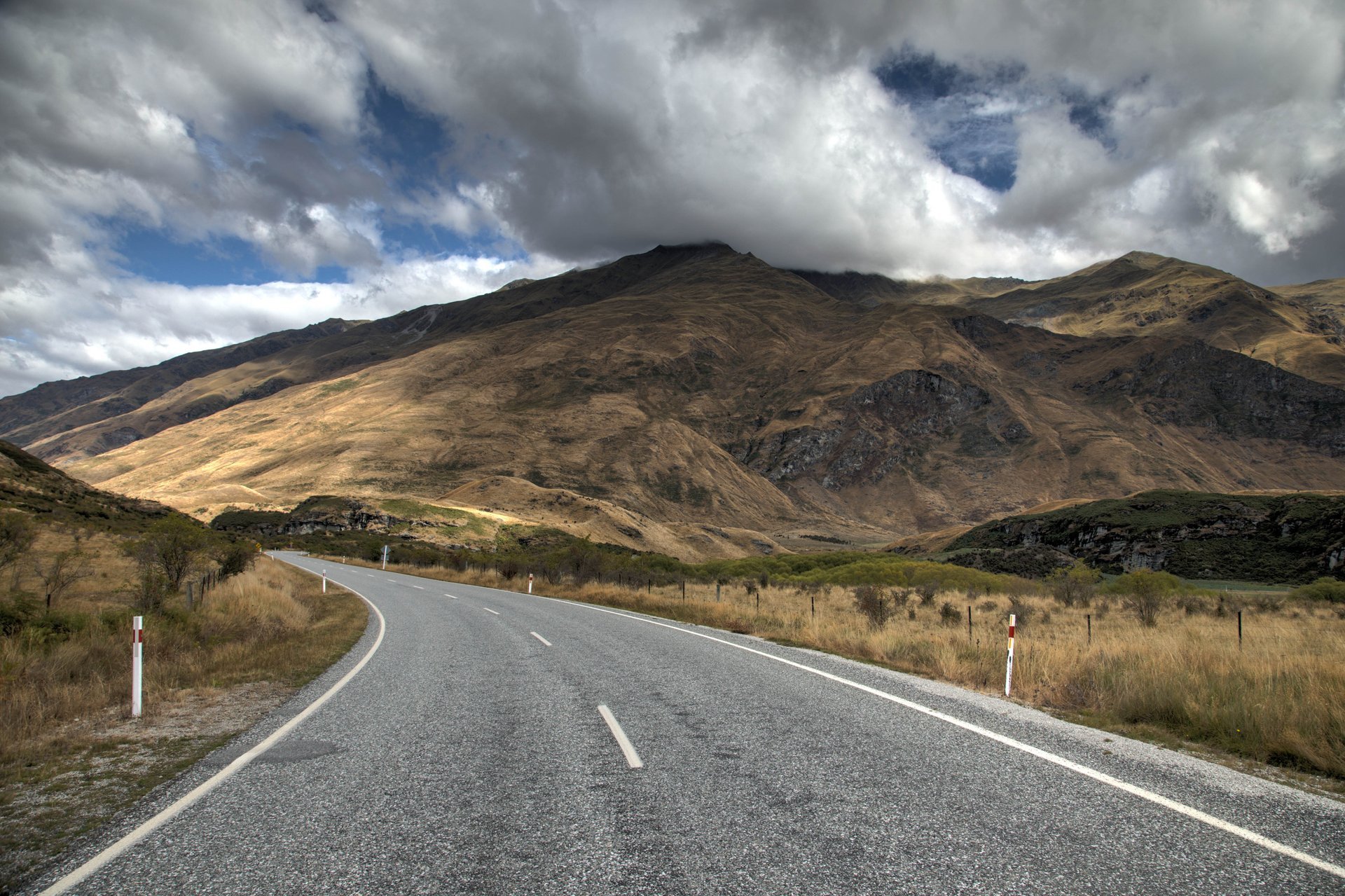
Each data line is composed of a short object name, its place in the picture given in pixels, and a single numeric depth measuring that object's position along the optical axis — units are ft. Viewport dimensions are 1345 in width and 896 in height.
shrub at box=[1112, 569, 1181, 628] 78.84
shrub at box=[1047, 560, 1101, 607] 98.79
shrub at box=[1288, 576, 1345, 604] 102.01
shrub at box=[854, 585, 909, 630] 65.01
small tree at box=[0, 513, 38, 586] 57.88
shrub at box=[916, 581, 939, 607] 92.73
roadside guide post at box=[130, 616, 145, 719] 24.62
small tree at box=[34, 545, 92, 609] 56.34
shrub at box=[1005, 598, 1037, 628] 70.64
